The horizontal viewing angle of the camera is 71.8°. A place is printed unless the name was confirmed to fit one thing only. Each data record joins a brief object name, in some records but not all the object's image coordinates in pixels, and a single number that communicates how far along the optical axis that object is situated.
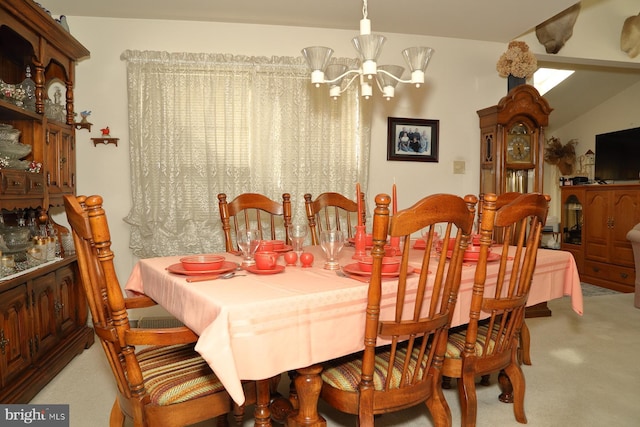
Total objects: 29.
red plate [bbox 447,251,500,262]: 1.97
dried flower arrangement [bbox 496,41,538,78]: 3.79
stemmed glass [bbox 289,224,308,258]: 2.07
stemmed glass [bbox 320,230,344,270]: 1.87
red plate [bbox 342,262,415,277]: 1.60
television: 5.28
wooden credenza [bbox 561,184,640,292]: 4.57
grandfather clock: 3.75
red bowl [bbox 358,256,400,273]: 1.62
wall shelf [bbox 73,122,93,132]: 3.24
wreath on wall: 6.59
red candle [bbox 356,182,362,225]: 2.10
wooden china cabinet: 2.18
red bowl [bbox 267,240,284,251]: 2.22
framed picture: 3.88
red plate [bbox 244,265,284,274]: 1.72
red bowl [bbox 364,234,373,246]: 2.20
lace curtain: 3.39
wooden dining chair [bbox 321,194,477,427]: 1.31
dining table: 1.26
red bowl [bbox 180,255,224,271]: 1.71
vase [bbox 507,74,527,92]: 3.93
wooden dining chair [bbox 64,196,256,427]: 1.28
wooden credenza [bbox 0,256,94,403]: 2.08
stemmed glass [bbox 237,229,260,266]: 1.89
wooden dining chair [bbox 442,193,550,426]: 1.59
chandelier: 2.04
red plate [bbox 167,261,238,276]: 1.68
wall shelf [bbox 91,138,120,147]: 3.36
